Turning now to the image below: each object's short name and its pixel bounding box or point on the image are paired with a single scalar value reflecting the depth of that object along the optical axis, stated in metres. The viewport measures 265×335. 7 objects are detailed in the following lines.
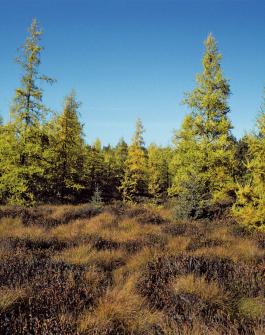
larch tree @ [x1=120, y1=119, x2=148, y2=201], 35.40
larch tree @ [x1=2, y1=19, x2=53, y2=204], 18.78
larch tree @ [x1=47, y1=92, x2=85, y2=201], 25.23
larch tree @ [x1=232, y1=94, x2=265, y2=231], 12.18
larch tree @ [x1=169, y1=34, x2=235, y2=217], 19.00
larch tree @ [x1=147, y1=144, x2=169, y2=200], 42.73
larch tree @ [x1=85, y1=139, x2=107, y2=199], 39.31
